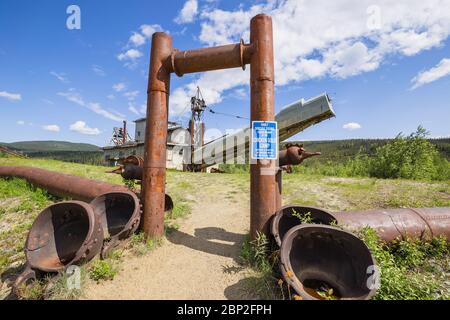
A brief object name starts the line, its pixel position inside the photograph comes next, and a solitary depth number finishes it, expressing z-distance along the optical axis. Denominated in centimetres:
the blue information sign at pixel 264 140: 384
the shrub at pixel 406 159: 1302
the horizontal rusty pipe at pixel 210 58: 418
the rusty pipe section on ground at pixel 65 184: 575
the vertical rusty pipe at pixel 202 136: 2324
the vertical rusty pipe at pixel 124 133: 3492
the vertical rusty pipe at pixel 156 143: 437
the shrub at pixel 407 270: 274
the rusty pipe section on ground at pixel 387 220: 379
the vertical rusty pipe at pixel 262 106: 381
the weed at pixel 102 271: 318
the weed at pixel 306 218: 352
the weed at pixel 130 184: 570
